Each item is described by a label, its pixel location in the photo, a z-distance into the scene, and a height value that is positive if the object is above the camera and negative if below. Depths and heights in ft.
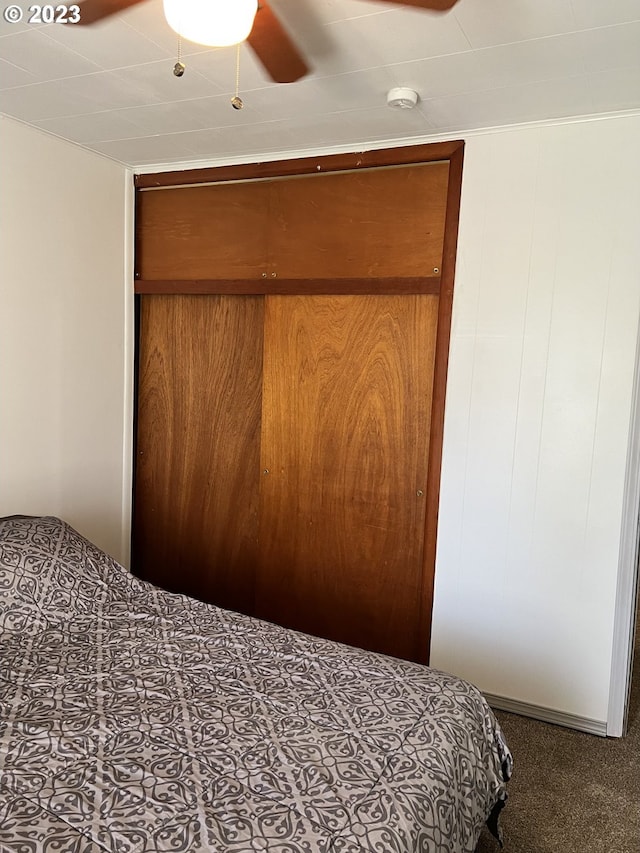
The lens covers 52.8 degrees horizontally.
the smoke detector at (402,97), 7.60 +3.22
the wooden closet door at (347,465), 9.72 -1.54
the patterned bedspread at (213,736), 4.33 -3.05
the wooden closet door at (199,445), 11.07 -1.51
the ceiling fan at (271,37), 5.24 +2.90
